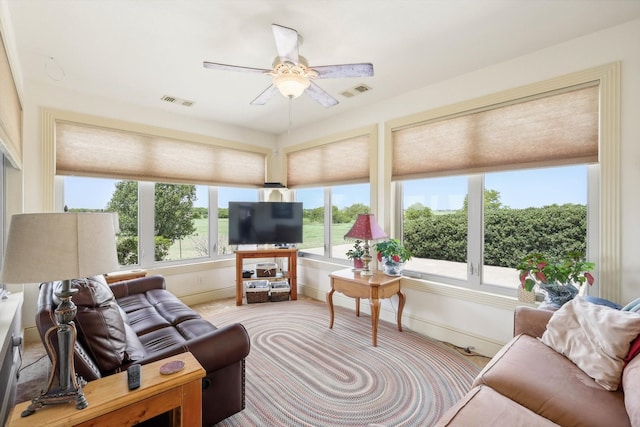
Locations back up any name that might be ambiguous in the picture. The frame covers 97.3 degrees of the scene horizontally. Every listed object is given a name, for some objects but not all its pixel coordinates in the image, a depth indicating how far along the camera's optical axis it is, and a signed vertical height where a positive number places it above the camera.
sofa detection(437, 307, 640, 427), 1.17 -0.85
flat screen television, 4.18 -0.14
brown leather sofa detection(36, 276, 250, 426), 1.38 -0.76
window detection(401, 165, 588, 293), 2.39 -0.08
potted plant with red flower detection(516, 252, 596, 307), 2.03 -0.46
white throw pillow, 1.40 -0.69
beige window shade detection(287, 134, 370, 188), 3.75 +0.74
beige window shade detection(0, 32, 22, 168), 1.84 +0.77
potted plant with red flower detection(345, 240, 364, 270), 3.33 -0.50
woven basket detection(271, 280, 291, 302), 4.17 -1.16
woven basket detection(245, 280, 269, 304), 4.06 -1.14
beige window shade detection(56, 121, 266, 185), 3.20 +0.75
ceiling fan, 1.94 +1.04
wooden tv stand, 4.03 -0.70
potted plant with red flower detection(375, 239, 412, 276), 3.05 -0.46
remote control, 1.22 -0.73
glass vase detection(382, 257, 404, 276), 3.12 -0.60
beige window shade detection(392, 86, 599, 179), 2.21 +0.69
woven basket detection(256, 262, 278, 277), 4.28 -0.86
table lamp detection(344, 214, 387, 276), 3.06 -0.21
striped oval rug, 1.88 -1.32
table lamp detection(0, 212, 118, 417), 1.01 -0.16
